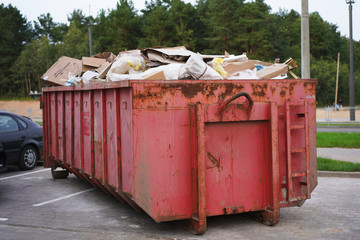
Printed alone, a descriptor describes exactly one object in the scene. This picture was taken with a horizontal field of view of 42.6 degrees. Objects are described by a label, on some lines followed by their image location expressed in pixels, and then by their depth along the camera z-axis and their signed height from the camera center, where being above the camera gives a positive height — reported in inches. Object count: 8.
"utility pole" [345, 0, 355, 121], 1206.3 +50.7
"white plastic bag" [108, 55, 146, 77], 267.0 +22.1
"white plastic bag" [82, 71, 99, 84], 308.7 +19.8
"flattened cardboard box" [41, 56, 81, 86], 387.5 +30.1
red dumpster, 216.4 -21.7
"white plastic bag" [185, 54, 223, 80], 238.1 +17.3
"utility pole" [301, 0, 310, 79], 446.3 +59.5
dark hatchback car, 442.5 -32.5
